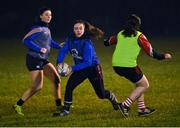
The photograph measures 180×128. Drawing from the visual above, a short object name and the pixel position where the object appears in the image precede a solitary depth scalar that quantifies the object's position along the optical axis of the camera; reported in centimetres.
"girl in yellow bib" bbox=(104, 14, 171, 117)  1274
